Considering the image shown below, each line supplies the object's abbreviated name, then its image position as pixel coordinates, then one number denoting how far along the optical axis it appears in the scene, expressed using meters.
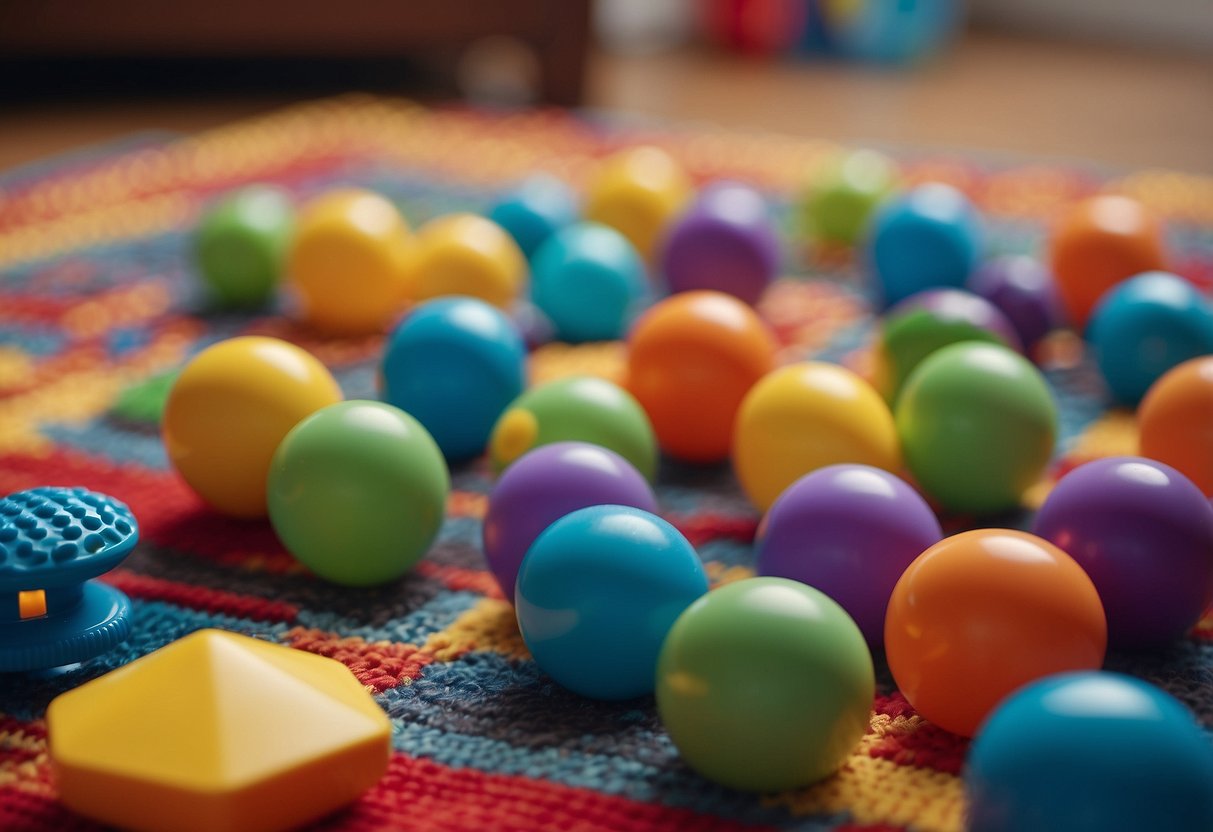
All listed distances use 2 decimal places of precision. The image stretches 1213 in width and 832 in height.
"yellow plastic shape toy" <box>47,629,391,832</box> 0.69
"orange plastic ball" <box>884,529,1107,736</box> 0.77
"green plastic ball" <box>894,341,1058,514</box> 1.06
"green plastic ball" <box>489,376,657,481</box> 1.05
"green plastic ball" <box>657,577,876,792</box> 0.72
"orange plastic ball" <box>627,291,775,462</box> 1.19
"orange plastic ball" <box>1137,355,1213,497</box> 1.05
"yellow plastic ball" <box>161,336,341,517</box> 1.04
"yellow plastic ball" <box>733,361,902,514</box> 1.05
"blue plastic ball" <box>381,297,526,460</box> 1.19
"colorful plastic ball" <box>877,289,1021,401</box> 1.23
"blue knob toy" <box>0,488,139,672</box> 0.81
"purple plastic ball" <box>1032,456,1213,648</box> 0.87
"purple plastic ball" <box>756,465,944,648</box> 0.88
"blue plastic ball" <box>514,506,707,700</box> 0.81
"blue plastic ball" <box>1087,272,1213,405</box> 1.27
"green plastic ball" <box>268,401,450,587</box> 0.94
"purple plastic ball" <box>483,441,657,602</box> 0.91
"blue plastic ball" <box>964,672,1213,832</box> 0.61
